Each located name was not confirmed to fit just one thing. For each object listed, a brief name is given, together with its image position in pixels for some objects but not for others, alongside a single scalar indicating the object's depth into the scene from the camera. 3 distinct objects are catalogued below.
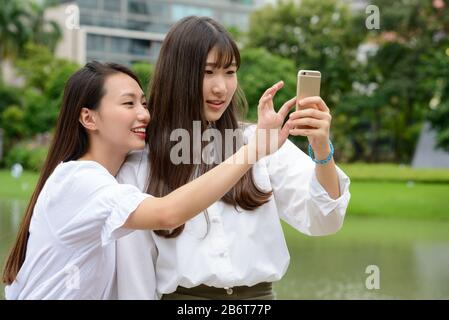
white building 24.52
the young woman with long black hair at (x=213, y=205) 1.44
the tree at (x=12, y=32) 20.70
